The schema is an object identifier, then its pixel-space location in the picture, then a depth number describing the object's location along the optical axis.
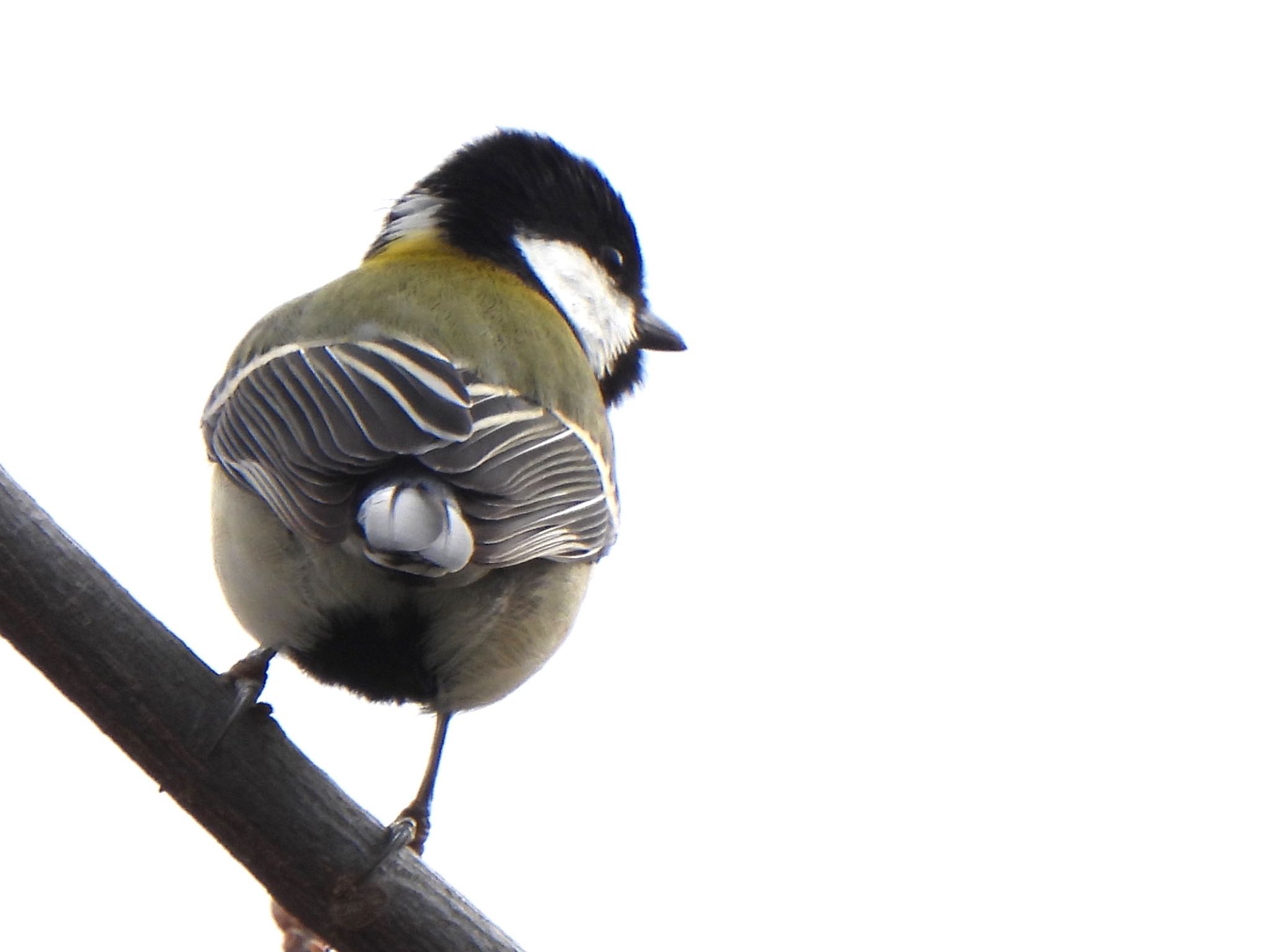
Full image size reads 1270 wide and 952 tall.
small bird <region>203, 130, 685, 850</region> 5.16
